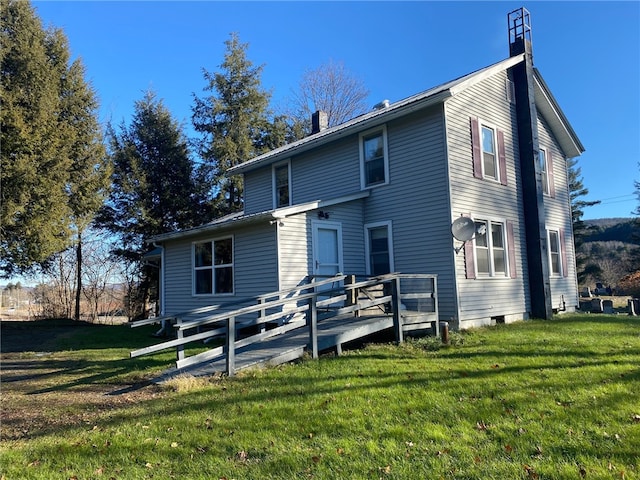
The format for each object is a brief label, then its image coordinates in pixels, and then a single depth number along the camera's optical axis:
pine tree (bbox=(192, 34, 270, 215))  26.47
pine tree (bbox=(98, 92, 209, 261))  23.81
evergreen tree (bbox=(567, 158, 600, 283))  37.38
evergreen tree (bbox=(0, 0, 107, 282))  16.72
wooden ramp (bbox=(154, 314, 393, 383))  7.09
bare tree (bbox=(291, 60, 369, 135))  28.53
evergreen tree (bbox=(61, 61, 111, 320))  20.75
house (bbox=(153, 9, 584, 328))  10.98
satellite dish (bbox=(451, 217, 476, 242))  10.49
